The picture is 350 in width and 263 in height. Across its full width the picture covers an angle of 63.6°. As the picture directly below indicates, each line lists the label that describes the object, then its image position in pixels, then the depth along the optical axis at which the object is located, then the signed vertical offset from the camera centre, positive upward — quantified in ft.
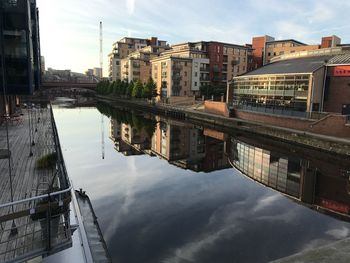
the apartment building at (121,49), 448.65 +64.27
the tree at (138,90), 285.04 -0.65
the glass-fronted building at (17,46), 70.90 +10.56
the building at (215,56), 283.36 +35.66
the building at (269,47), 327.88 +52.66
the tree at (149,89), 270.26 +0.46
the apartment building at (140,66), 343.87 +28.98
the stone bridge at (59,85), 392.47 +3.92
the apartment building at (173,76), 262.06 +13.34
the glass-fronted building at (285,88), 125.70 +2.37
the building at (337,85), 123.95 +3.90
